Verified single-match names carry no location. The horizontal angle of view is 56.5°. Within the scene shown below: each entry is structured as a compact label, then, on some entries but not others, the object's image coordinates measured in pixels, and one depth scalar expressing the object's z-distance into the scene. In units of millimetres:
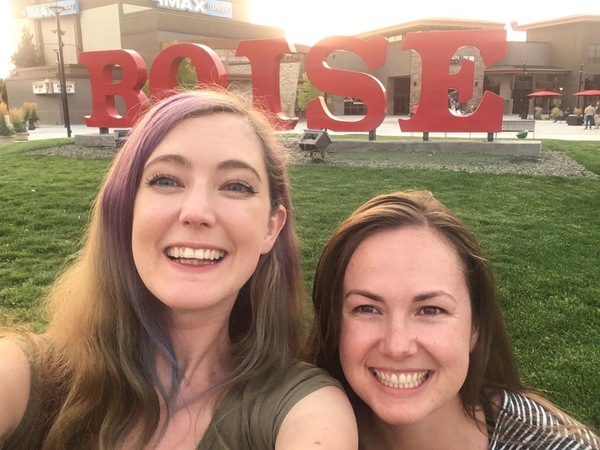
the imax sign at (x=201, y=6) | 47188
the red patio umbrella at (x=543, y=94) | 41309
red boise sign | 13336
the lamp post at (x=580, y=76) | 45356
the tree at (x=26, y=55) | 47125
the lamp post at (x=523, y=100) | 46344
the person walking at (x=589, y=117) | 29453
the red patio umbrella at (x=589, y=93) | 38375
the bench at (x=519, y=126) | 22625
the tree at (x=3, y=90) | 44281
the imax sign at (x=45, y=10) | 45312
